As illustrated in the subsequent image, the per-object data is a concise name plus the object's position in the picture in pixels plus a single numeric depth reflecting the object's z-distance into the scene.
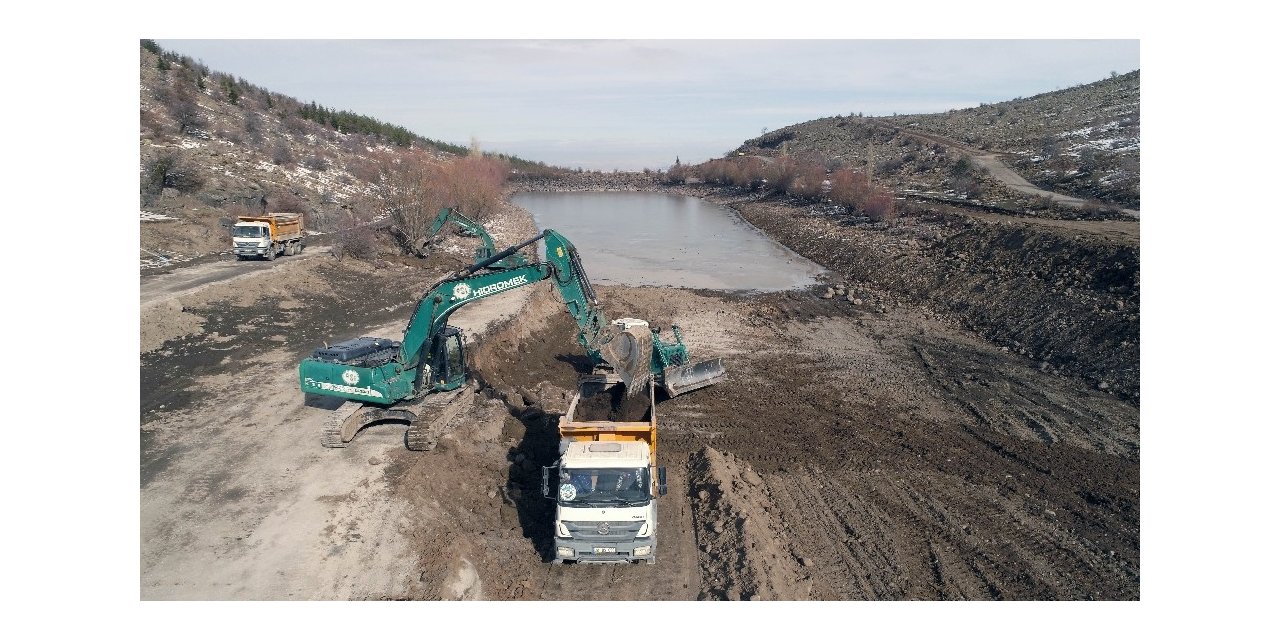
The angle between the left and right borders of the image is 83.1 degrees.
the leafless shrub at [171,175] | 43.06
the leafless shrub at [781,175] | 73.56
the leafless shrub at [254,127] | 58.06
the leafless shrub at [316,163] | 58.03
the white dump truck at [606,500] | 11.20
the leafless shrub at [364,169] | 56.56
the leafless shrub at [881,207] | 47.12
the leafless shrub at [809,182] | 65.94
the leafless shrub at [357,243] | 35.91
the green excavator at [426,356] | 15.65
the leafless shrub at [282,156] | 55.47
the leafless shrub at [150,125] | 50.72
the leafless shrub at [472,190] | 45.90
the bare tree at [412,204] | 38.88
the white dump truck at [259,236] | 33.59
